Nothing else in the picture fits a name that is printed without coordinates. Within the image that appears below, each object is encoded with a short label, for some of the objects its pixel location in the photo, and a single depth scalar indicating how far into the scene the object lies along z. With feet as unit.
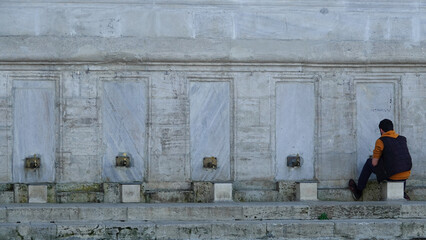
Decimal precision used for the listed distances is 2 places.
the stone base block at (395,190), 69.10
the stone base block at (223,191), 68.64
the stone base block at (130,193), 68.18
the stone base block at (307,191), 69.82
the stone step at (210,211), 62.28
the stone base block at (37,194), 67.82
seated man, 68.64
